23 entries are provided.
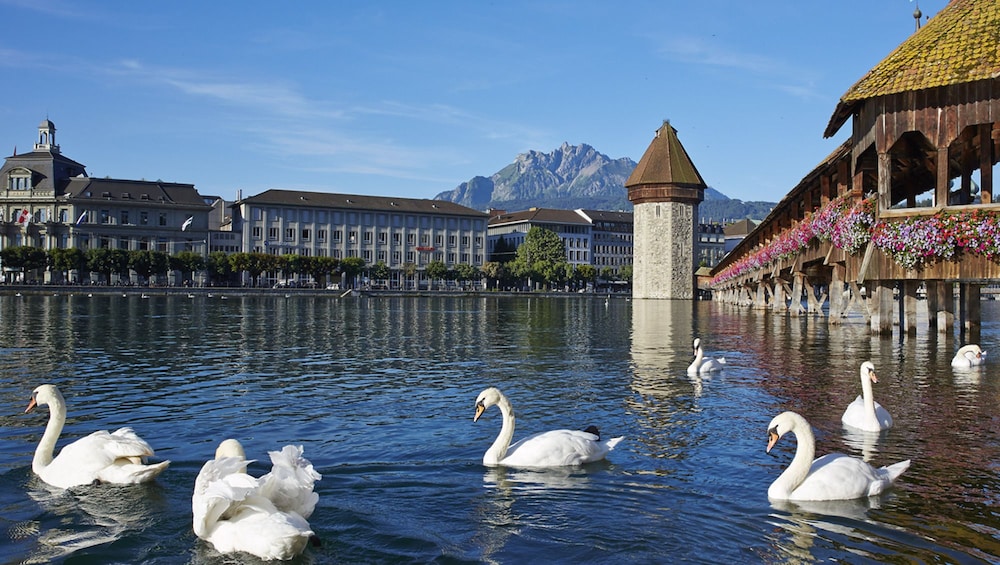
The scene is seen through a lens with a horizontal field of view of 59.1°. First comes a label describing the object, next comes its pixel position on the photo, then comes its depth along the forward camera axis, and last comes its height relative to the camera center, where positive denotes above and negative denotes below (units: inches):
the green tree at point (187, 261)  4660.4 +154.9
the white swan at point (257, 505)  250.5 -63.5
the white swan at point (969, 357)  717.3 -53.3
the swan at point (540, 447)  375.2 -67.4
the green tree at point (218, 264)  4837.6 +144.6
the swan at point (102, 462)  337.1 -66.4
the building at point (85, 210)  4891.7 +455.7
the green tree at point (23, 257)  4192.9 +157.9
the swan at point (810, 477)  317.4 -67.6
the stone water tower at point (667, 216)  4323.3 +373.5
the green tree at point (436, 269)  5708.7 +140.7
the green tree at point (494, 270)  5944.9 +140.6
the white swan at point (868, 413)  441.7 -62.0
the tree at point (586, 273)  6363.2 +131.6
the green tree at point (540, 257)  5787.4 +229.6
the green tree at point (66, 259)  4286.4 +153.0
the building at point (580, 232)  6963.6 +480.5
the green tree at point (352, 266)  5255.9 +147.4
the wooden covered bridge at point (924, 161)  770.8 +140.9
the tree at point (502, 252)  6712.6 +303.1
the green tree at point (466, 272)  5826.8 +124.7
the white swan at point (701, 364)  707.4 -58.9
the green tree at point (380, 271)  5595.5 +125.4
